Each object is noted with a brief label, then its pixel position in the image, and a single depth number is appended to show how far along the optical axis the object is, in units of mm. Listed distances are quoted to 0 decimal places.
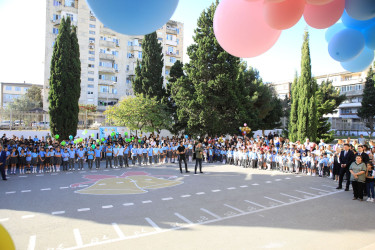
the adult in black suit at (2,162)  11308
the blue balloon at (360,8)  3719
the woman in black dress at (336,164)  11664
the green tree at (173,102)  29375
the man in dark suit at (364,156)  8375
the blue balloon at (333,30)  4918
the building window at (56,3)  40781
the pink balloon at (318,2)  3499
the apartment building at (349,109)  36934
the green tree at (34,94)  57519
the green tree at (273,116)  37688
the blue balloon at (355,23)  4578
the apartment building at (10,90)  68438
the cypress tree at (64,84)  21562
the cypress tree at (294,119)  22281
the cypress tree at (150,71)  32188
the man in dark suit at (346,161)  9336
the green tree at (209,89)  24688
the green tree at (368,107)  37938
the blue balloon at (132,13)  2971
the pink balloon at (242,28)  3883
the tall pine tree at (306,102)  20312
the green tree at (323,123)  24062
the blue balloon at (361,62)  5000
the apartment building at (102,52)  40844
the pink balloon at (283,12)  3615
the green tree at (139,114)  26094
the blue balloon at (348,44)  4578
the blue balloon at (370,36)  4570
